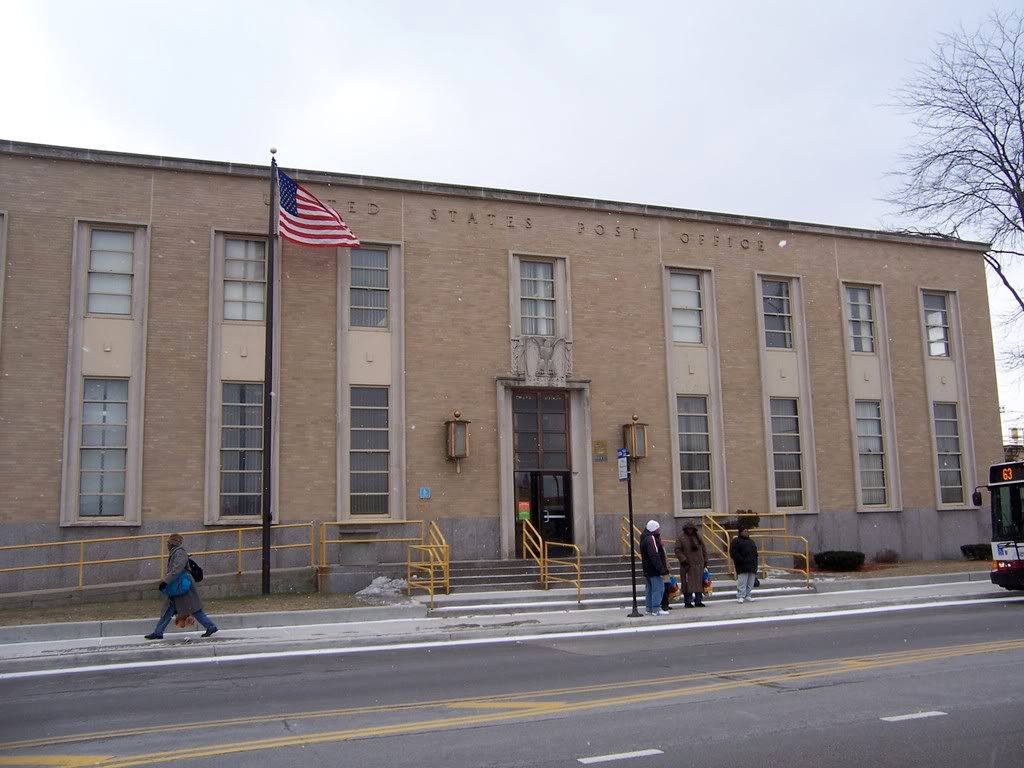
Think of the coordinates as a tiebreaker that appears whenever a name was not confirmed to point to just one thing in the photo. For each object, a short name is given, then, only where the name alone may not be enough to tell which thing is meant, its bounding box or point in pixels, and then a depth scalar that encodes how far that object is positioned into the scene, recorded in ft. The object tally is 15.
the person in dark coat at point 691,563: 58.49
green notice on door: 72.90
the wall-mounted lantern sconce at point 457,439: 69.82
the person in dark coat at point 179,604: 46.44
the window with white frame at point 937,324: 91.15
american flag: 66.44
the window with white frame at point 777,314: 84.64
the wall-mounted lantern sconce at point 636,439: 75.25
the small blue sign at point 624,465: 56.44
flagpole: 59.06
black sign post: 56.39
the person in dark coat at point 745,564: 60.75
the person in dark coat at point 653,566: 55.01
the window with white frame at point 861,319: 87.92
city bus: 59.41
